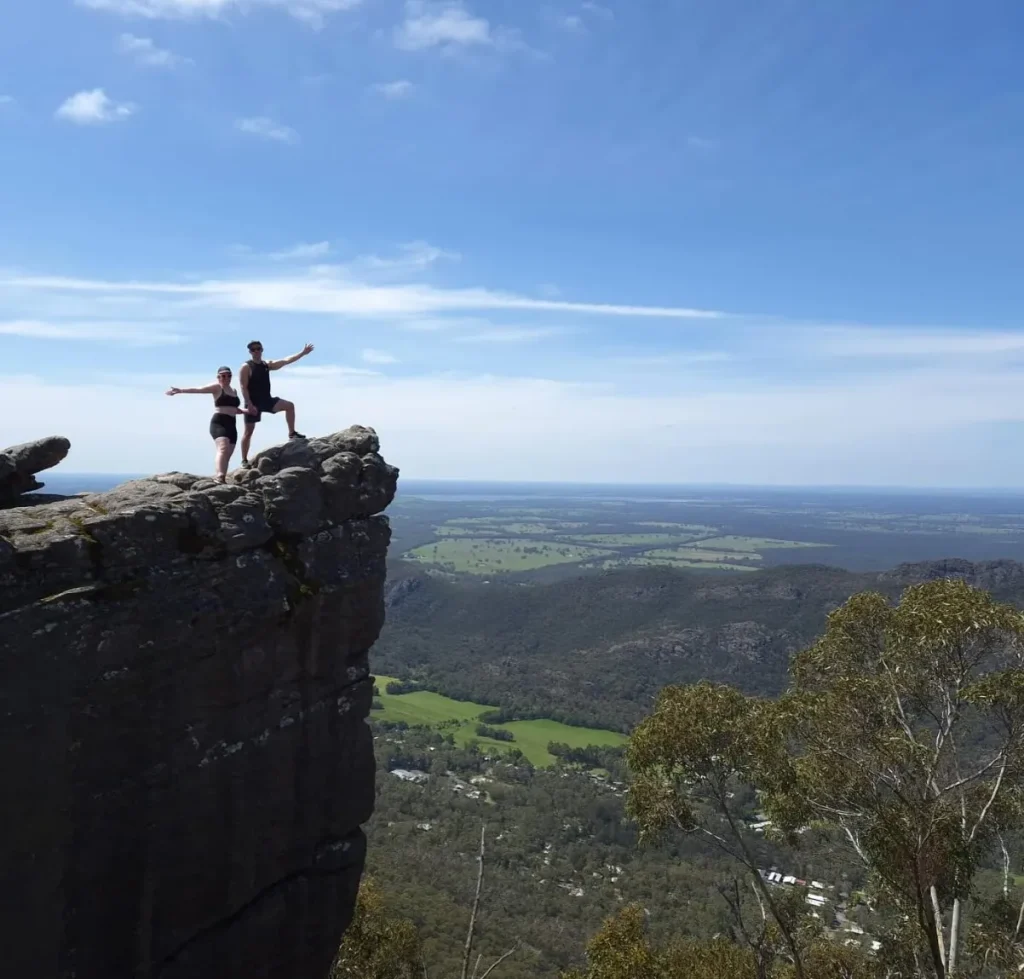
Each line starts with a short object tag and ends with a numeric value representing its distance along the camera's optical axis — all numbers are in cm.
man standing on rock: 1416
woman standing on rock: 1347
